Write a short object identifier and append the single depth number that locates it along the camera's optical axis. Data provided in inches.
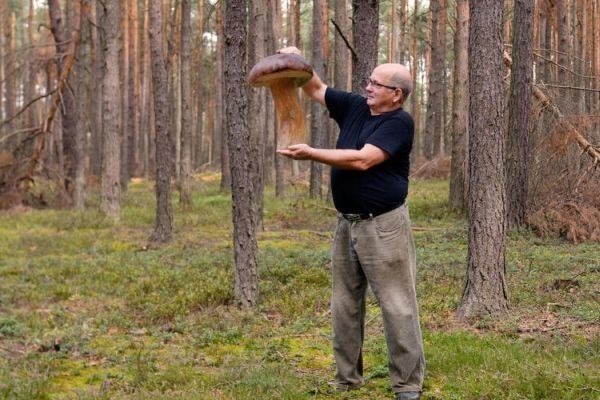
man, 186.4
